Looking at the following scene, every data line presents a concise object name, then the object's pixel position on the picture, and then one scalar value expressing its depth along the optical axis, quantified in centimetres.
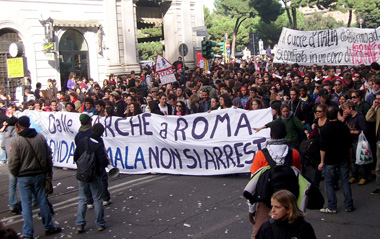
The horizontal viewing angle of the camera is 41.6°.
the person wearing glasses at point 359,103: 916
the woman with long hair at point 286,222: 369
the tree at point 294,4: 6141
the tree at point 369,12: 6800
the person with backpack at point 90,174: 706
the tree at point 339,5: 6444
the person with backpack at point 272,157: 495
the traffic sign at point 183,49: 1876
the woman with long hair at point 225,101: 1014
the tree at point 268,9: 6241
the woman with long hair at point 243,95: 1164
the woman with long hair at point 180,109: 1102
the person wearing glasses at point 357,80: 1228
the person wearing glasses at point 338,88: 1114
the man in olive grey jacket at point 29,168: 698
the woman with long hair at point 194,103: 1205
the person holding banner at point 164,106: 1157
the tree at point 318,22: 12094
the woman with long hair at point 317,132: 793
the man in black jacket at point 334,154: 715
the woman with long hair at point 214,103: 1074
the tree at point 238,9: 6730
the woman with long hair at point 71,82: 2179
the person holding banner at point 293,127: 867
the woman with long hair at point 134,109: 1134
